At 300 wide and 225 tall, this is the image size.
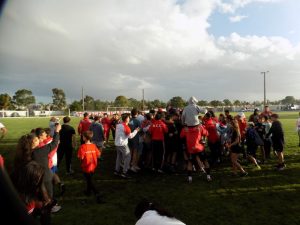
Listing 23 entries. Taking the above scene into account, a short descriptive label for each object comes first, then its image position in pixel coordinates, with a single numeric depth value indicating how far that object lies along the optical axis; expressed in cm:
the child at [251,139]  1021
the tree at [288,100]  16680
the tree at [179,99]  8639
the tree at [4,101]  9991
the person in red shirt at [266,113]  1194
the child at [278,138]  934
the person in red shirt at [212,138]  1020
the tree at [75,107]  10056
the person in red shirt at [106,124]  1565
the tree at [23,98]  11650
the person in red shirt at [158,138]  952
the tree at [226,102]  13782
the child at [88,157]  706
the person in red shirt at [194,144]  873
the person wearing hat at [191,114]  899
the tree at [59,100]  11975
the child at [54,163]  627
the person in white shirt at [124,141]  892
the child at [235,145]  876
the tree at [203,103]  12038
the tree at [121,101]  12050
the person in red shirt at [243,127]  1095
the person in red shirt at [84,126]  1237
